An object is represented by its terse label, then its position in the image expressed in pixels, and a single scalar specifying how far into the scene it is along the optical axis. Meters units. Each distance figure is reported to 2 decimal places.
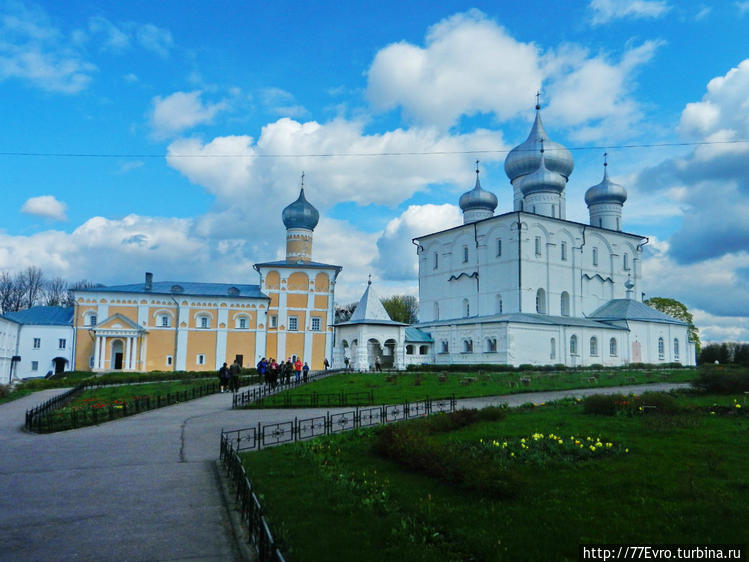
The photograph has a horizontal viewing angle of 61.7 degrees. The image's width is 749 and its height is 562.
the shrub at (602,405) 14.05
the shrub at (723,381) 18.05
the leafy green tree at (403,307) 68.81
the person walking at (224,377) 23.81
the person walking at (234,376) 23.02
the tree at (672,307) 64.12
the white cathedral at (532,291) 39.75
